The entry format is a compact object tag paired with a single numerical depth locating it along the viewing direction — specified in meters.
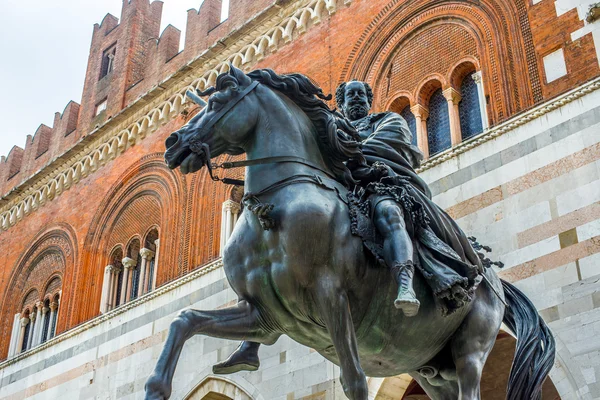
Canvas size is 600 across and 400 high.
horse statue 3.81
